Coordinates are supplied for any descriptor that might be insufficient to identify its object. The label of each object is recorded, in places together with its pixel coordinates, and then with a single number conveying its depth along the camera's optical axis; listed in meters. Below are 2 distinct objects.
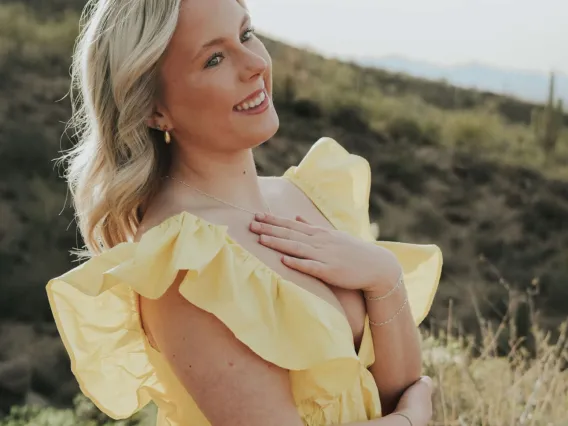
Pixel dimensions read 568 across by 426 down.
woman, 1.51
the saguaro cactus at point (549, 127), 14.76
